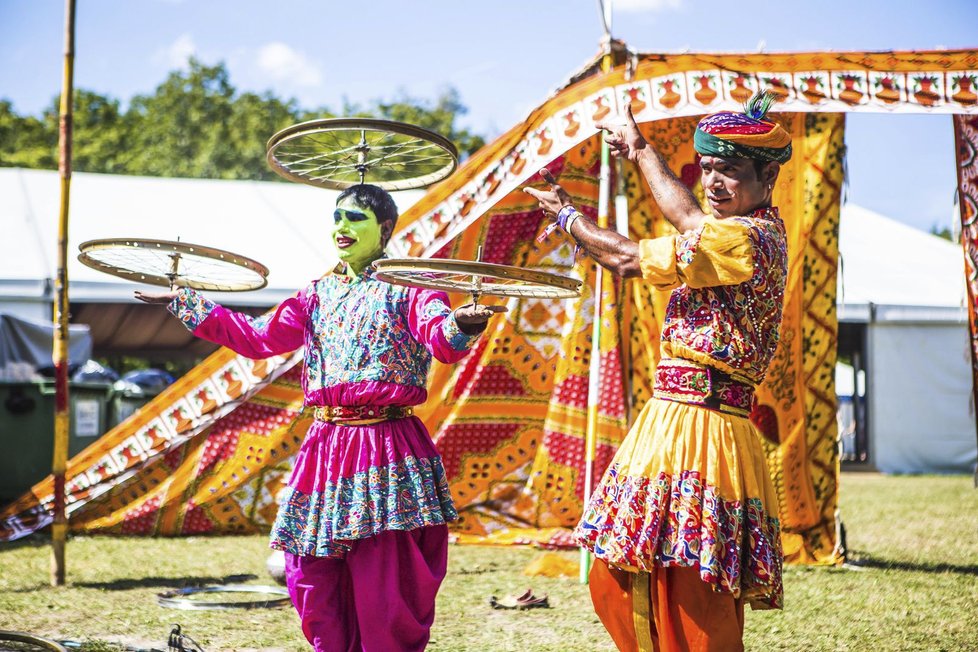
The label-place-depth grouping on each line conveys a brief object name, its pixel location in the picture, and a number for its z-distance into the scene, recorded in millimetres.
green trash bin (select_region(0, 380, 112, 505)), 8164
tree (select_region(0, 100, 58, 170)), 32312
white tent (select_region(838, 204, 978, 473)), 13242
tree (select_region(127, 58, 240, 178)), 35125
